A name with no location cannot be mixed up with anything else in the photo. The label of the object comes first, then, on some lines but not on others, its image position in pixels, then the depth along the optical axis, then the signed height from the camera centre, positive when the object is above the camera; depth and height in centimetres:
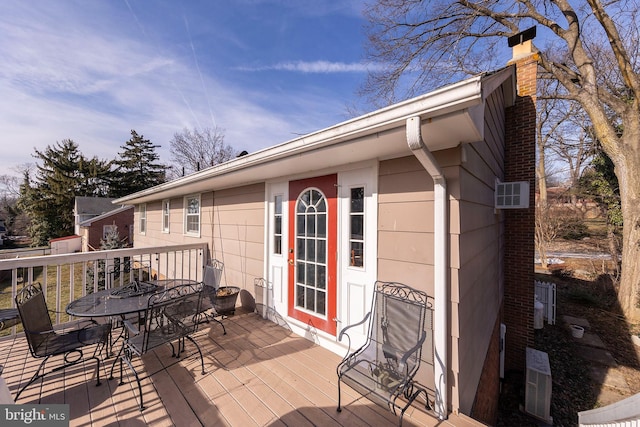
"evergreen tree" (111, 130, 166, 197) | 2555 +482
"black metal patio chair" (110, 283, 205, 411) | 235 -108
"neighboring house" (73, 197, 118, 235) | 2056 +60
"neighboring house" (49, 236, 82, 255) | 1884 -220
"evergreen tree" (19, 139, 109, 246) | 2206 +244
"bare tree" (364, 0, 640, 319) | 615 +440
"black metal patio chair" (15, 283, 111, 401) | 215 -112
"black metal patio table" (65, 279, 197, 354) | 236 -88
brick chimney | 462 +1
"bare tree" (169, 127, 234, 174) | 1959 +519
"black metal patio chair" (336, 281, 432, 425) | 202 -121
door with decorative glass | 309 -47
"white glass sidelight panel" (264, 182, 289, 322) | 370 -58
